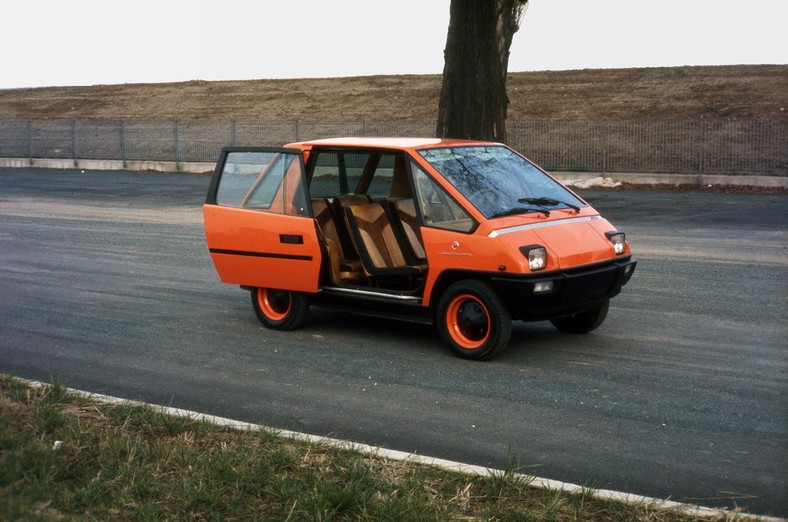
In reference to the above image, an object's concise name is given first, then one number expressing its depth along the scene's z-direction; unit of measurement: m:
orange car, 8.23
